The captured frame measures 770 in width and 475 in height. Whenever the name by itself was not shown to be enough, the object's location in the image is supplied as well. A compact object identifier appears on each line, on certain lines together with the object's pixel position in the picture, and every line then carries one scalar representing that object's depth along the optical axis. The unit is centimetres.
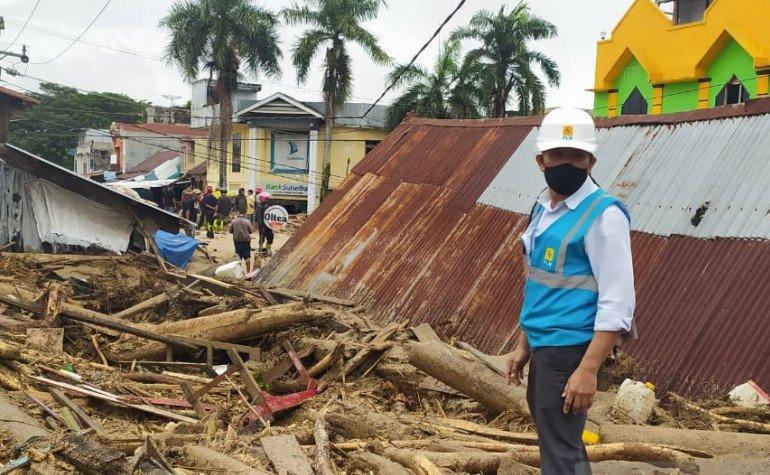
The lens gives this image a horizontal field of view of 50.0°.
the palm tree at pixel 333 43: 4016
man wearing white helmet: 327
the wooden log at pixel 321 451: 474
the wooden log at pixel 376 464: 454
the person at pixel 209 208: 2883
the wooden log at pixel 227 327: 941
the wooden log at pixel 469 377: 592
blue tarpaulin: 1888
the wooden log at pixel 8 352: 761
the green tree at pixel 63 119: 7456
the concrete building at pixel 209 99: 4653
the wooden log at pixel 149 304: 1179
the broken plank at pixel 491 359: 628
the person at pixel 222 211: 3034
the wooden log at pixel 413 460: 431
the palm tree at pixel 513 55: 3772
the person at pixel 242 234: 1772
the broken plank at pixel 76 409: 615
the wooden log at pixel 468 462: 451
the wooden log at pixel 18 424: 555
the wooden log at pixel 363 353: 777
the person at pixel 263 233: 2220
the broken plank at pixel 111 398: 710
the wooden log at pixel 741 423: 536
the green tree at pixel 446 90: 3797
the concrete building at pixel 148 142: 5497
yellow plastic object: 493
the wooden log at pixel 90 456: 470
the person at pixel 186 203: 3212
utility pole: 3719
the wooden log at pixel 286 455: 479
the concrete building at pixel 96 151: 7381
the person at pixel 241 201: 2883
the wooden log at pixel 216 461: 479
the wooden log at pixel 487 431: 523
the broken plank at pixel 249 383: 731
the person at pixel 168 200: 4406
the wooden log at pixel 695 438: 492
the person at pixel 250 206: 2990
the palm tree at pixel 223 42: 4375
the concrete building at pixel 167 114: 7338
